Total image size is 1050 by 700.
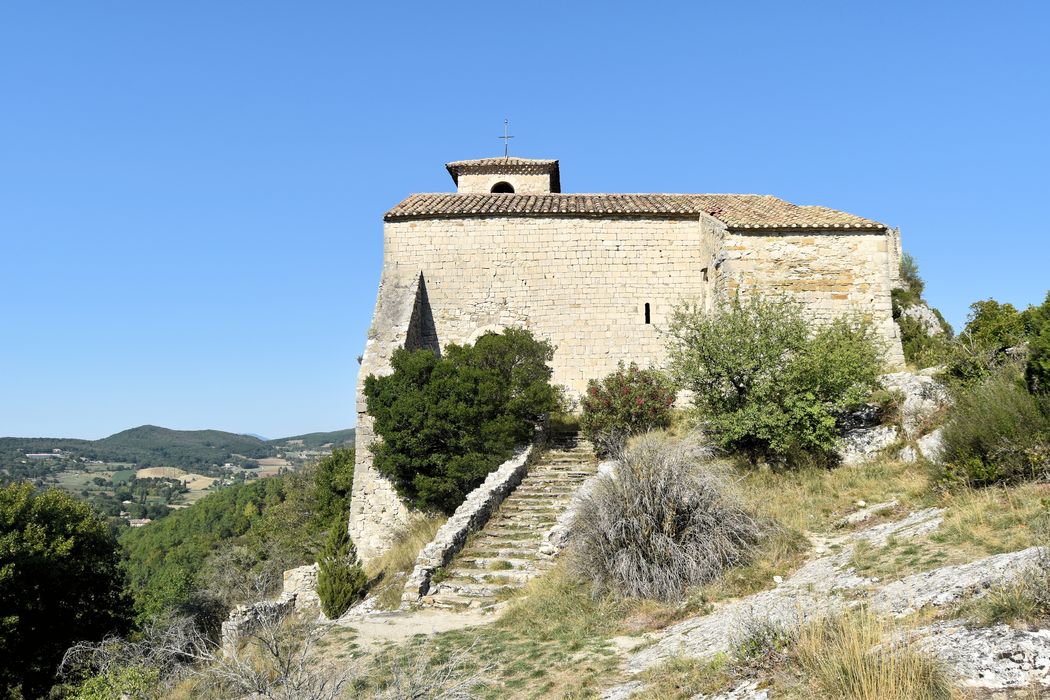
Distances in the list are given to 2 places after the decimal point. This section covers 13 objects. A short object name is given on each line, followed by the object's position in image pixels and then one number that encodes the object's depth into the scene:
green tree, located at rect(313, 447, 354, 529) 20.80
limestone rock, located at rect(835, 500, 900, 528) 8.86
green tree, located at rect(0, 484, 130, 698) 13.79
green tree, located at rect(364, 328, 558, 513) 14.85
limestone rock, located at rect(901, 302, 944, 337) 17.52
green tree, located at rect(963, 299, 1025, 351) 12.55
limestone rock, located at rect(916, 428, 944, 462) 9.37
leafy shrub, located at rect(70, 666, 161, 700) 7.21
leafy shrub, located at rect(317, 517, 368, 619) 11.90
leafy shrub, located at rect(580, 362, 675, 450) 14.98
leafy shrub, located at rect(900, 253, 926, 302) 19.76
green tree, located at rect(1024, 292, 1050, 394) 8.20
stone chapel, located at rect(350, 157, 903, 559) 18.41
